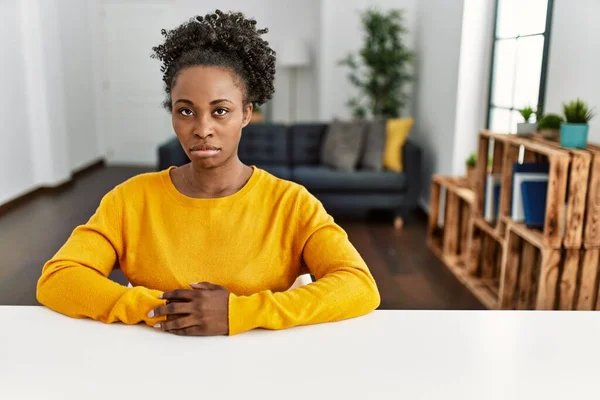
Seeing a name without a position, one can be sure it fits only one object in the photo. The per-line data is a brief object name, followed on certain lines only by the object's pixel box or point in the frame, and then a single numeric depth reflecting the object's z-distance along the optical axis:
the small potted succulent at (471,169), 3.65
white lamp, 6.47
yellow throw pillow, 4.70
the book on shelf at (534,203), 2.66
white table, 0.86
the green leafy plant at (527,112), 2.91
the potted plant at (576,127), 2.44
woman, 1.16
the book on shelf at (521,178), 2.73
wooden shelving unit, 2.38
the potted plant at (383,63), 5.14
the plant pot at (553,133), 2.75
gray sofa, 4.58
